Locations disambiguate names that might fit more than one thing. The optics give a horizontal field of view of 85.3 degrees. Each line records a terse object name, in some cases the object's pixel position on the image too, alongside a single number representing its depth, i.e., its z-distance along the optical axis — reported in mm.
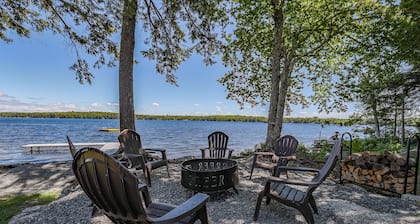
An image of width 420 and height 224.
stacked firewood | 3805
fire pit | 3141
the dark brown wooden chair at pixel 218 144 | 5004
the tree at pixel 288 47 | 5930
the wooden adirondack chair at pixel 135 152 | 3773
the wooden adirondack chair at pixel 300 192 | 2438
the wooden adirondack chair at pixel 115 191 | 1546
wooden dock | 10312
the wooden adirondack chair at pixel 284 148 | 4277
